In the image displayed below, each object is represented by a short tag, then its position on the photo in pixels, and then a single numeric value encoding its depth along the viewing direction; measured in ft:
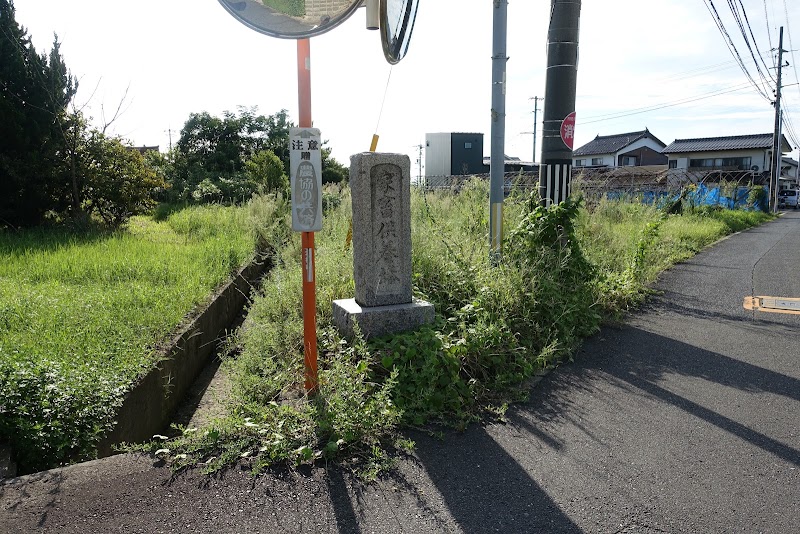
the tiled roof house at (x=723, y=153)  135.74
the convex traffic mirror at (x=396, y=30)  12.24
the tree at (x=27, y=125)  32.83
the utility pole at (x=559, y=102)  21.94
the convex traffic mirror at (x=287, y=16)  10.46
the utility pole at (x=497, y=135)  21.08
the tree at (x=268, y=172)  53.83
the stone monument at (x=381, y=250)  15.10
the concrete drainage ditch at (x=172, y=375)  12.57
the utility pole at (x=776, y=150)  93.42
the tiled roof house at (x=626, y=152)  162.20
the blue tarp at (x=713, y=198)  66.47
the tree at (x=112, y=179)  36.50
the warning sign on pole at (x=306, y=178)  11.84
